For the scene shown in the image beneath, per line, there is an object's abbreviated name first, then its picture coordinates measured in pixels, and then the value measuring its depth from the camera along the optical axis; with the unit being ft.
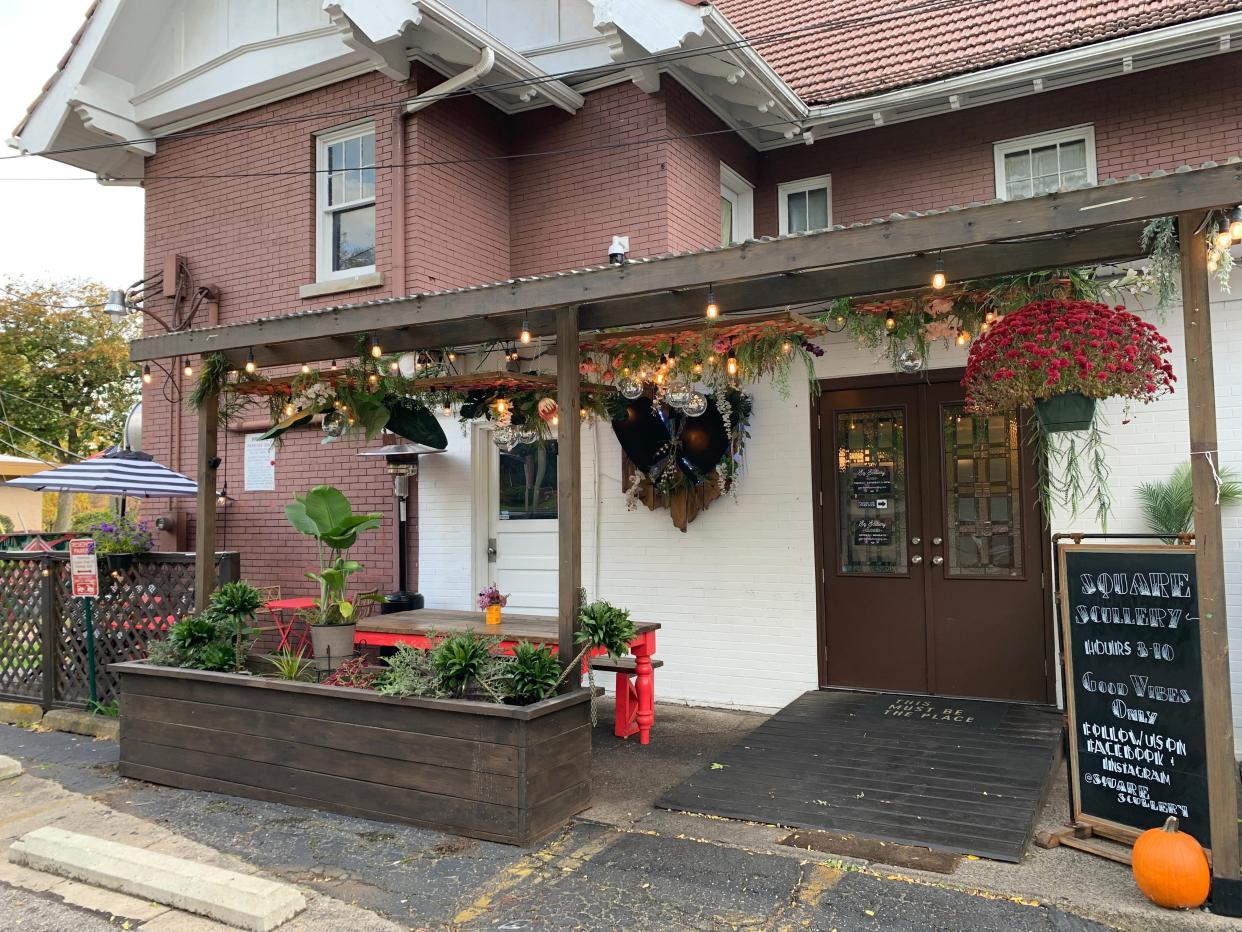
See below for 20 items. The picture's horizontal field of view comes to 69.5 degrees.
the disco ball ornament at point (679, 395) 20.13
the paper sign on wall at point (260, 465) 30.17
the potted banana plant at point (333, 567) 19.69
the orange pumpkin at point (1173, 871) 11.62
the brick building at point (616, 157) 23.45
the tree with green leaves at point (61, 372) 70.90
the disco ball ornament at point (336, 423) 23.75
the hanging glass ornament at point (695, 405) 20.58
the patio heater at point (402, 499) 27.25
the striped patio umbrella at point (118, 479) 24.73
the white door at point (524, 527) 27.84
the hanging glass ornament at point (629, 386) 20.27
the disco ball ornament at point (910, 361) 17.93
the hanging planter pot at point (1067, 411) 13.74
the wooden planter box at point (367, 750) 14.92
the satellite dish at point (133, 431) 37.22
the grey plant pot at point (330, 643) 19.61
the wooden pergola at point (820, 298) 12.05
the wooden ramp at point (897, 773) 14.89
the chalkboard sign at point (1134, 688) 12.99
